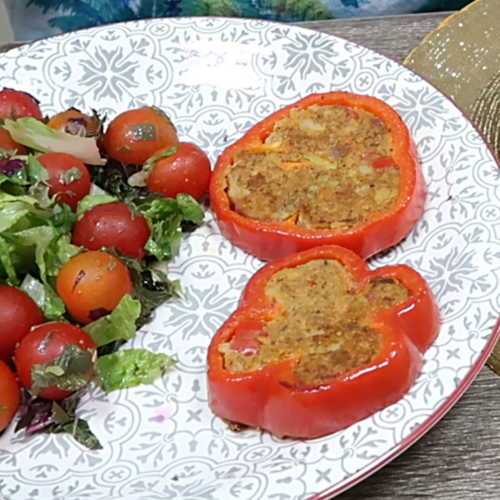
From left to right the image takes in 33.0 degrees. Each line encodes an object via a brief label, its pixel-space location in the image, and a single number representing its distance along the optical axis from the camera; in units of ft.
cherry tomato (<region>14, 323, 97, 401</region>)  0.97
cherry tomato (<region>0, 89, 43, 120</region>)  1.24
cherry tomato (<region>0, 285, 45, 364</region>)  1.01
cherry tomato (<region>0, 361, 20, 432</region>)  0.96
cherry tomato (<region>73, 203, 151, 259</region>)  1.10
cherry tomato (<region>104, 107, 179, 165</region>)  1.23
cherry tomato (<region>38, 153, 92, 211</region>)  1.15
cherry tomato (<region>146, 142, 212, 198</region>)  1.20
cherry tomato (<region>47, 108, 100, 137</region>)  1.22
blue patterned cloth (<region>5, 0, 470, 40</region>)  1.68
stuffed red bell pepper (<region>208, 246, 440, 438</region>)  0.90
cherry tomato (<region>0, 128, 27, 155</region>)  1.19
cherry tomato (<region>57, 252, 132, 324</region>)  1.04
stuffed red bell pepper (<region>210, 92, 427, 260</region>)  1.11
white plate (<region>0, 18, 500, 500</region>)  0.91
